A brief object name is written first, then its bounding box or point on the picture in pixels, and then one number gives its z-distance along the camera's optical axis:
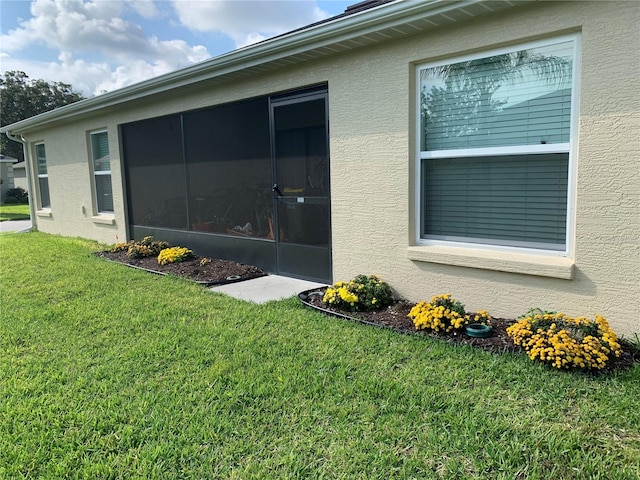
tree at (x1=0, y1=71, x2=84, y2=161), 37.69
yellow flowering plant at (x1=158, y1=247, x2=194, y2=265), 7.02
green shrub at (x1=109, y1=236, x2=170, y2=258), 7.57
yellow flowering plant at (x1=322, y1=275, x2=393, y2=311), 4.46
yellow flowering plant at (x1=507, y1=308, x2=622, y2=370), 2.94
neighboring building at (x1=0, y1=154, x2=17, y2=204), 29.76
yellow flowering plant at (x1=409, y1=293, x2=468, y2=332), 3.75
